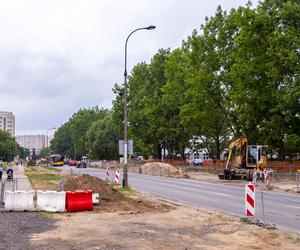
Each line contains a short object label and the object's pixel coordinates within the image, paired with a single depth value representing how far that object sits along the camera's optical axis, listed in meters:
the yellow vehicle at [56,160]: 108.91
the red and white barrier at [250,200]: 13.77
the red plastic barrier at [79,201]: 16.20
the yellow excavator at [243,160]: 42.44
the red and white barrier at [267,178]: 30.96
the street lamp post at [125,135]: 28.81
